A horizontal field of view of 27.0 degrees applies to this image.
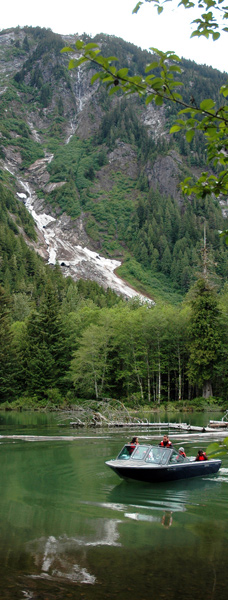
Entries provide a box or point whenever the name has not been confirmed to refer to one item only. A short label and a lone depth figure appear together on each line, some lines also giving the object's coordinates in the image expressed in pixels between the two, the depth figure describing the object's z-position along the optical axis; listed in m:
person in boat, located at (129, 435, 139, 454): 19.81
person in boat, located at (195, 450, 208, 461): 20.50
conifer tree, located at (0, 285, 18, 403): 67.12
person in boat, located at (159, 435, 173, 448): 20.12
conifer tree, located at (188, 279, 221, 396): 59.12
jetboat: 18.20
